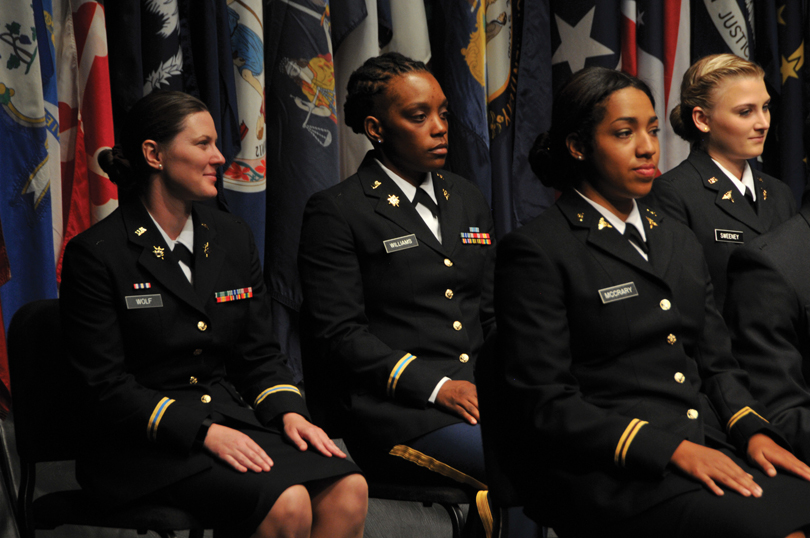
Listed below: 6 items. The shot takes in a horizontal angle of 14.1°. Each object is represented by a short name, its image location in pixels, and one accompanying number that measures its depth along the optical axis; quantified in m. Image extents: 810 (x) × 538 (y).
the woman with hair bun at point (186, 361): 6.76
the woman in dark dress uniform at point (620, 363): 6.47
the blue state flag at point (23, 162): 7.37
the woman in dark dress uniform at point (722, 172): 7.44
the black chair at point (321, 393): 6.91
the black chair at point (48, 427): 6.75
